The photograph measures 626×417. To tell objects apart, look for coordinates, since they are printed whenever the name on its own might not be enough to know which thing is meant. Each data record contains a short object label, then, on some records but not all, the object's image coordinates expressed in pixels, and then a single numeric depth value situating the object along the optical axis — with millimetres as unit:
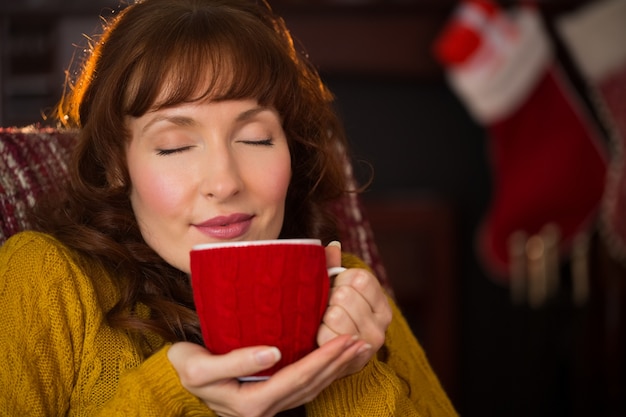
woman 962
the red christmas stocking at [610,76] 2930
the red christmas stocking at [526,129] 2967
